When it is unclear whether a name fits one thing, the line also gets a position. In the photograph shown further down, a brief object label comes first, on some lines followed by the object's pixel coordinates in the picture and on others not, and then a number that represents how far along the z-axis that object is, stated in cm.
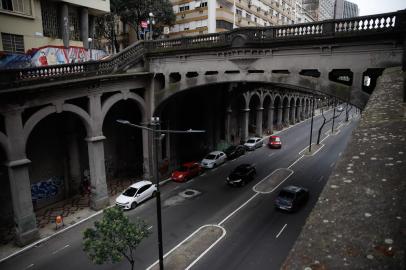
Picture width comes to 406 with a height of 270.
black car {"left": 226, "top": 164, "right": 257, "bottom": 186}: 2841
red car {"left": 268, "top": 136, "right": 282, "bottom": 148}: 4447
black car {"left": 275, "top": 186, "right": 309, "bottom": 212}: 2266
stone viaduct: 1850
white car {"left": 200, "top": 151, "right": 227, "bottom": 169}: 3400
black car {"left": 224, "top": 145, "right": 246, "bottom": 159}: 3819
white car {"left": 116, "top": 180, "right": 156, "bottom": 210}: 2391
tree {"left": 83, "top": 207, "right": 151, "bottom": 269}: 1326
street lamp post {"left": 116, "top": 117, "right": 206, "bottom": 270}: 1456
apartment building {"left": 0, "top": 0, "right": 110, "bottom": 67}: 2738
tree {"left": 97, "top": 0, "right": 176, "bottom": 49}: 4759
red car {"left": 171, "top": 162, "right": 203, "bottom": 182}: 3025
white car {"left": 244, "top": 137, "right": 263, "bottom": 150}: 4308
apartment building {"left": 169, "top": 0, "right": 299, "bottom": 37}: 5022
